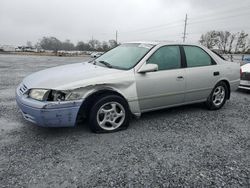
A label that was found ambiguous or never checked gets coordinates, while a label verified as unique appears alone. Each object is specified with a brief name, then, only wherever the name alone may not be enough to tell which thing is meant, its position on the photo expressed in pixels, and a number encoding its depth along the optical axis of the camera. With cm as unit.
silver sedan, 300
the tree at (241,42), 5334
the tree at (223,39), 5931
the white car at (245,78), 638
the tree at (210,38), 5527
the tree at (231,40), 5800
